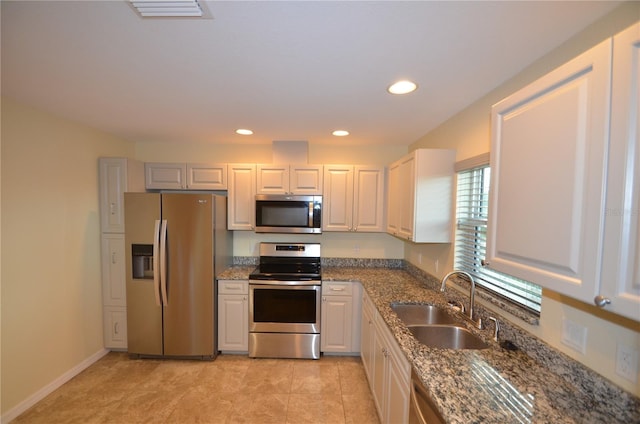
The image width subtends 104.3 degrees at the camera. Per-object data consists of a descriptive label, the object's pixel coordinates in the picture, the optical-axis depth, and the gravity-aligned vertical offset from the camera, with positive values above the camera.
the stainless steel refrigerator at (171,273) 2.55 -0.76
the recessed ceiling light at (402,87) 1.55 +0.75
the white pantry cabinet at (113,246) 2.67 -0.51
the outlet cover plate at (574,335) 1.06 -0.56
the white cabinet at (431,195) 2.05 +0.08
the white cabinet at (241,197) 2.95 +0.05
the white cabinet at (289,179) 2.95 +0.27
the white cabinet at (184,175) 2.95 +0.29
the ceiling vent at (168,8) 0.95 +0.76
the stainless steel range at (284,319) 2.69 -1.27
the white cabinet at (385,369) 1.38 -1.13
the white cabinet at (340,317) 2.73 -1.26
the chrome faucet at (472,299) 1.58 -0.62
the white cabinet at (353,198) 2.96 +0.06
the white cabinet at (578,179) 0.62 +0.09
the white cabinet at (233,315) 2.72 -1.25
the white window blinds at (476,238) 1.49 -0.25
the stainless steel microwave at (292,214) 2.84 -0.14
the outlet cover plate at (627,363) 0.88 -0.56
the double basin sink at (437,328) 1.62 -0.87
